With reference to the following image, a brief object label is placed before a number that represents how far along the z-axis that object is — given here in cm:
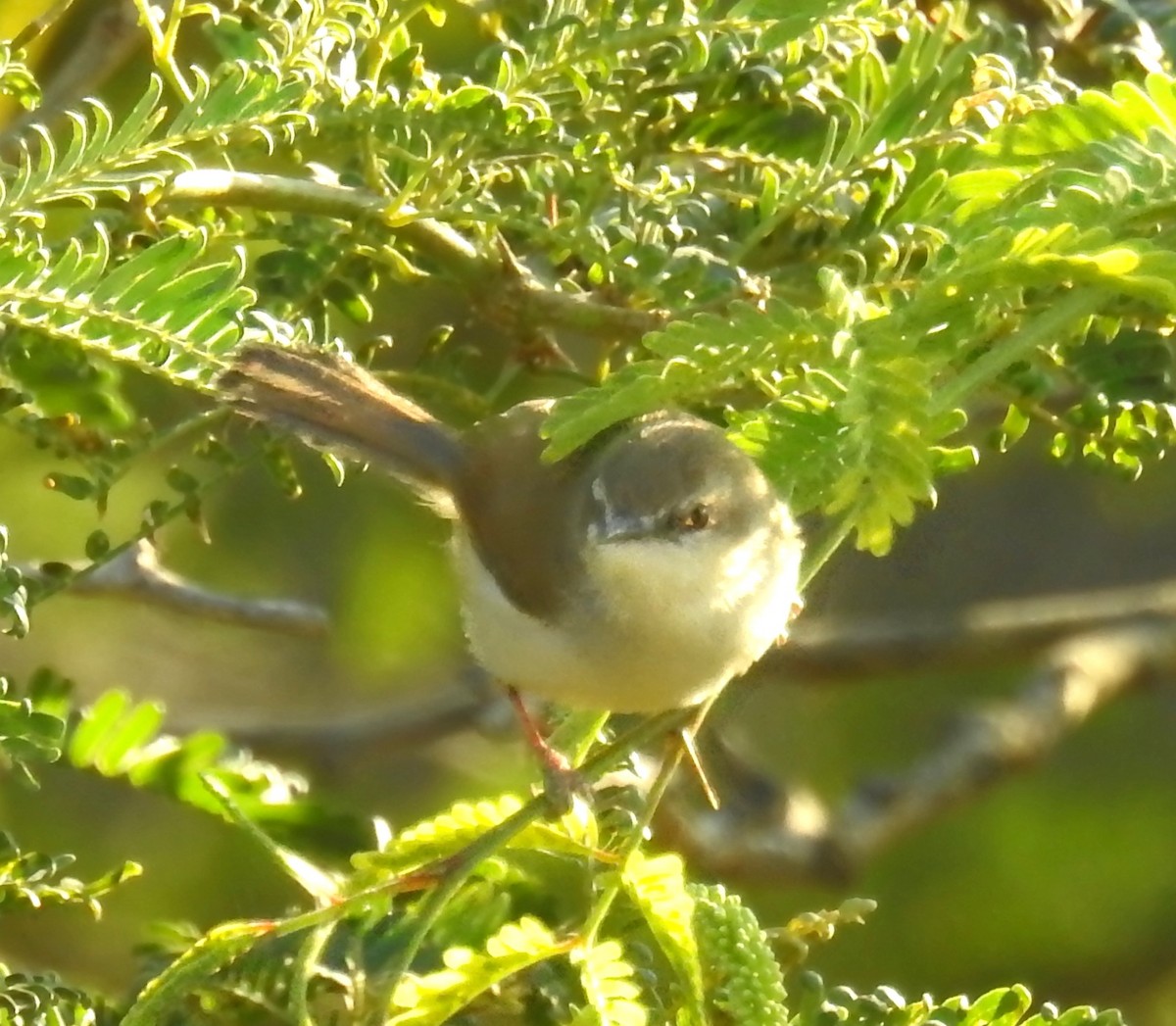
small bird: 455
